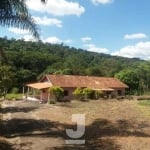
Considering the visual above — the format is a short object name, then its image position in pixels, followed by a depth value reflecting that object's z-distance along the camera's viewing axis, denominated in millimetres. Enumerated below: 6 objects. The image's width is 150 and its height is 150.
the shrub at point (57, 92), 20400
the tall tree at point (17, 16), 7832
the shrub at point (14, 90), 29556
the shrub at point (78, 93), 21589
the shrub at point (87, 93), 21780
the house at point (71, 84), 22509
